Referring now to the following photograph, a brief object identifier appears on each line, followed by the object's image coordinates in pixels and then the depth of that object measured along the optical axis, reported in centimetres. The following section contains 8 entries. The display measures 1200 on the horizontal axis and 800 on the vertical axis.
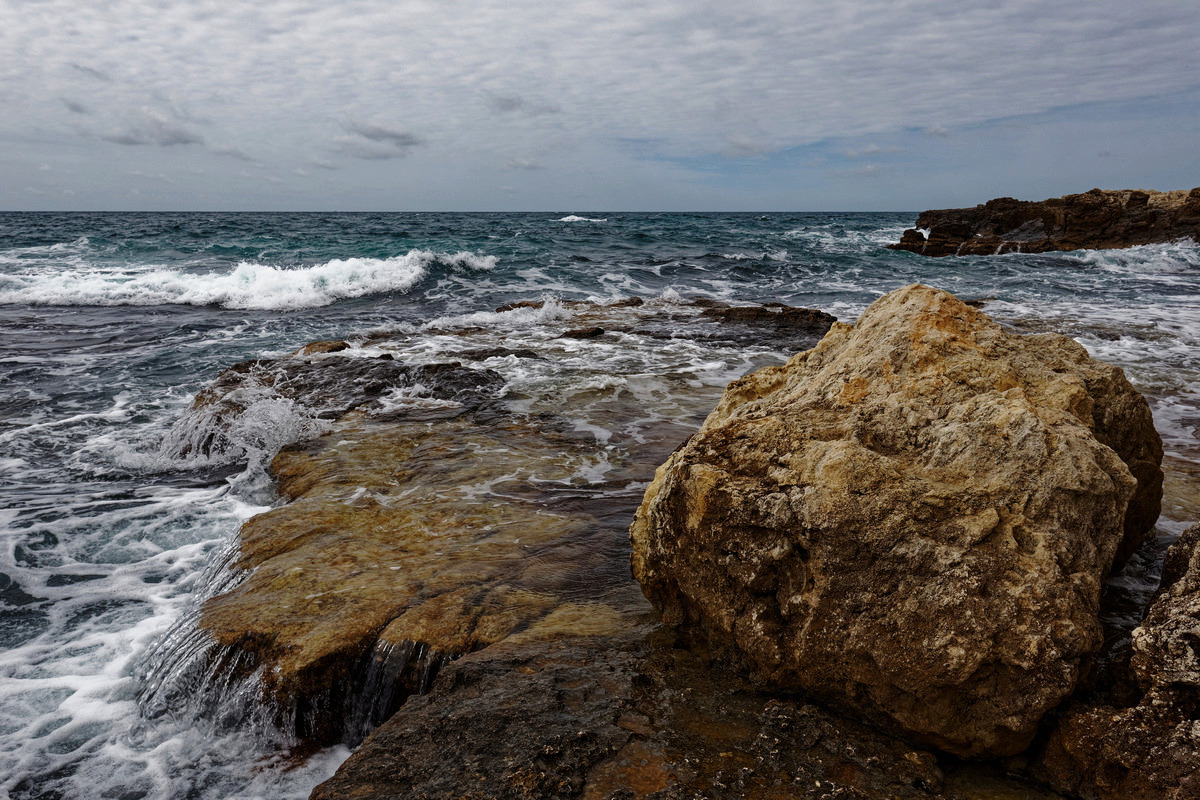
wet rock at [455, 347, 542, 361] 1014
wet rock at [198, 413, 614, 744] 323
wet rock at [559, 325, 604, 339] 1167
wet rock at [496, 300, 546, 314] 1480
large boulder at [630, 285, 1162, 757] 233
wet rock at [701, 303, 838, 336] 1225
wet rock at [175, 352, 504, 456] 700
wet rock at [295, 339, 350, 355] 1018
